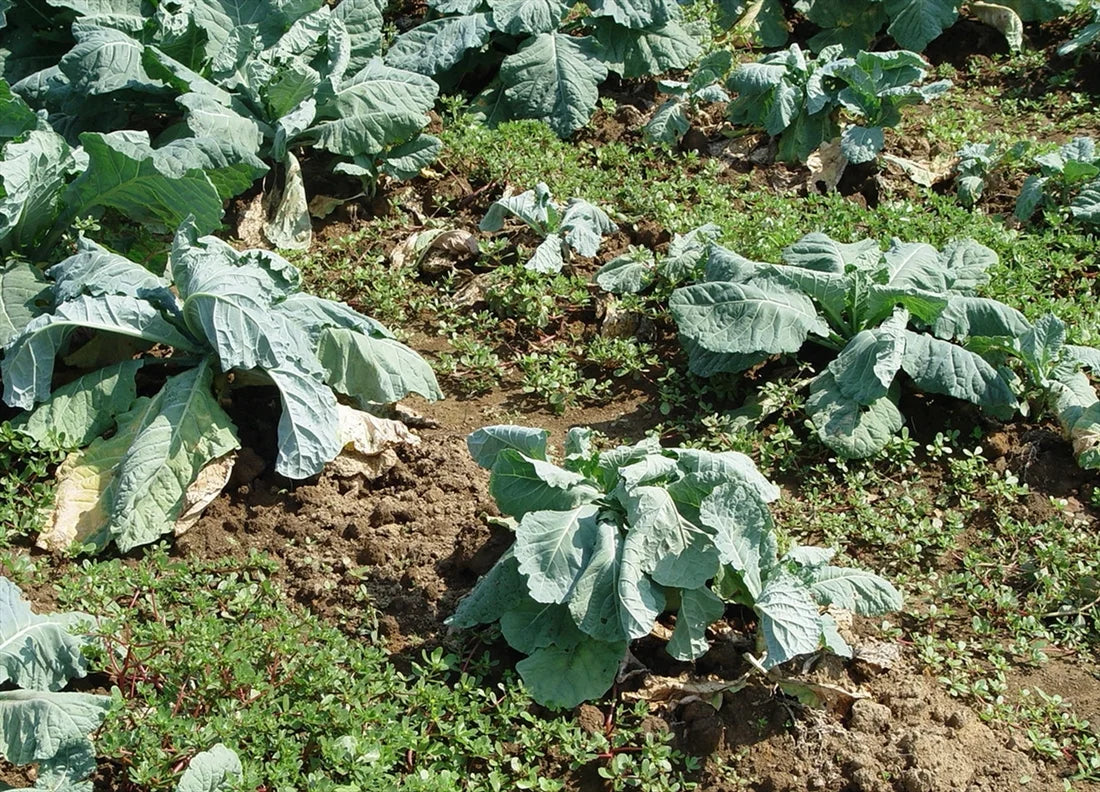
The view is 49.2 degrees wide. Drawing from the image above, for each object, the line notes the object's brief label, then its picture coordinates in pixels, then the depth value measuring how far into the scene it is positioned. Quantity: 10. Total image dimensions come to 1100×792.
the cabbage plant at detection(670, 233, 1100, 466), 4.82
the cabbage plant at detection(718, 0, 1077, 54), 7.40
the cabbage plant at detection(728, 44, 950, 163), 6.48
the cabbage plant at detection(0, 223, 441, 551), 4.44
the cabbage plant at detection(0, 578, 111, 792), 3.39
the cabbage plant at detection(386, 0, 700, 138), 6.86
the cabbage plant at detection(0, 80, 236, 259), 4.90
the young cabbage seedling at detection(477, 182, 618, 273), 5.80
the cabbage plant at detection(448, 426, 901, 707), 3.73
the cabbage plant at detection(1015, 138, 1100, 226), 6.07
